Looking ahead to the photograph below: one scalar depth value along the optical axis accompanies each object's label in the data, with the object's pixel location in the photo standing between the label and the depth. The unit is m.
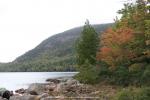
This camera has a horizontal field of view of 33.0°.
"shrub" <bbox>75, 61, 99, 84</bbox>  36.11
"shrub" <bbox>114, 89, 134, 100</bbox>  16.88
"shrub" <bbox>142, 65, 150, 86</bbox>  26.15
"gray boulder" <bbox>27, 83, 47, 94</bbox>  30.35
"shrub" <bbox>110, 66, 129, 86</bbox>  30.53
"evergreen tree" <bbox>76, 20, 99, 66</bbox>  47.01
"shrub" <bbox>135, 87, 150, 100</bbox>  16.59
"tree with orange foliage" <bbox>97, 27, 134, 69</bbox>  31.31
